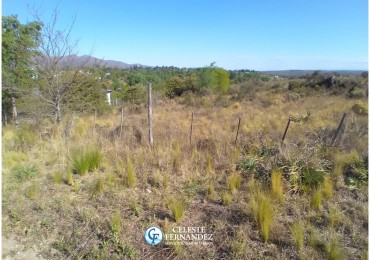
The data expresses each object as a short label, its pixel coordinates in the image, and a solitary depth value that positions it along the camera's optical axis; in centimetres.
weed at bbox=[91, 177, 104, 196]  389
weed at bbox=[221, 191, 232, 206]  358
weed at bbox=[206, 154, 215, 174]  448
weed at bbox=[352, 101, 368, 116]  852
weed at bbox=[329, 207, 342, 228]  310
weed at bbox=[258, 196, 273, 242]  290
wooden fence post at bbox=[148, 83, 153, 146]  557
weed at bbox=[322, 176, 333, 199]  363
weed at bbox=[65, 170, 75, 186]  424
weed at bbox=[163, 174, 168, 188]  409
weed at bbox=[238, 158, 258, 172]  442
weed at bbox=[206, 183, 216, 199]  378
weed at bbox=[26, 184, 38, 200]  385
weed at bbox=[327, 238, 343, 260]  256
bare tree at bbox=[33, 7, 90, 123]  706
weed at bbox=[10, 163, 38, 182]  446
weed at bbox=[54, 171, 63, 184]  429
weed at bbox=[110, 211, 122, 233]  305
